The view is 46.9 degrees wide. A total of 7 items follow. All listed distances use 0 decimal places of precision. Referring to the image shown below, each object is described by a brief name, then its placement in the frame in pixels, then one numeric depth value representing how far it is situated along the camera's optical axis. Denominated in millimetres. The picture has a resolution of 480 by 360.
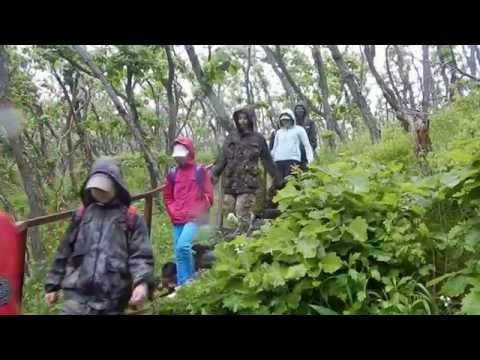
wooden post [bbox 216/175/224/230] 3547
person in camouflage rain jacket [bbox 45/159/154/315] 2434
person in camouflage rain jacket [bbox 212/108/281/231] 3982
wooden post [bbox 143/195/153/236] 3052
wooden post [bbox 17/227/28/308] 2410
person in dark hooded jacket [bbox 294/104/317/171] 5125
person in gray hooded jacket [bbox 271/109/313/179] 4398
